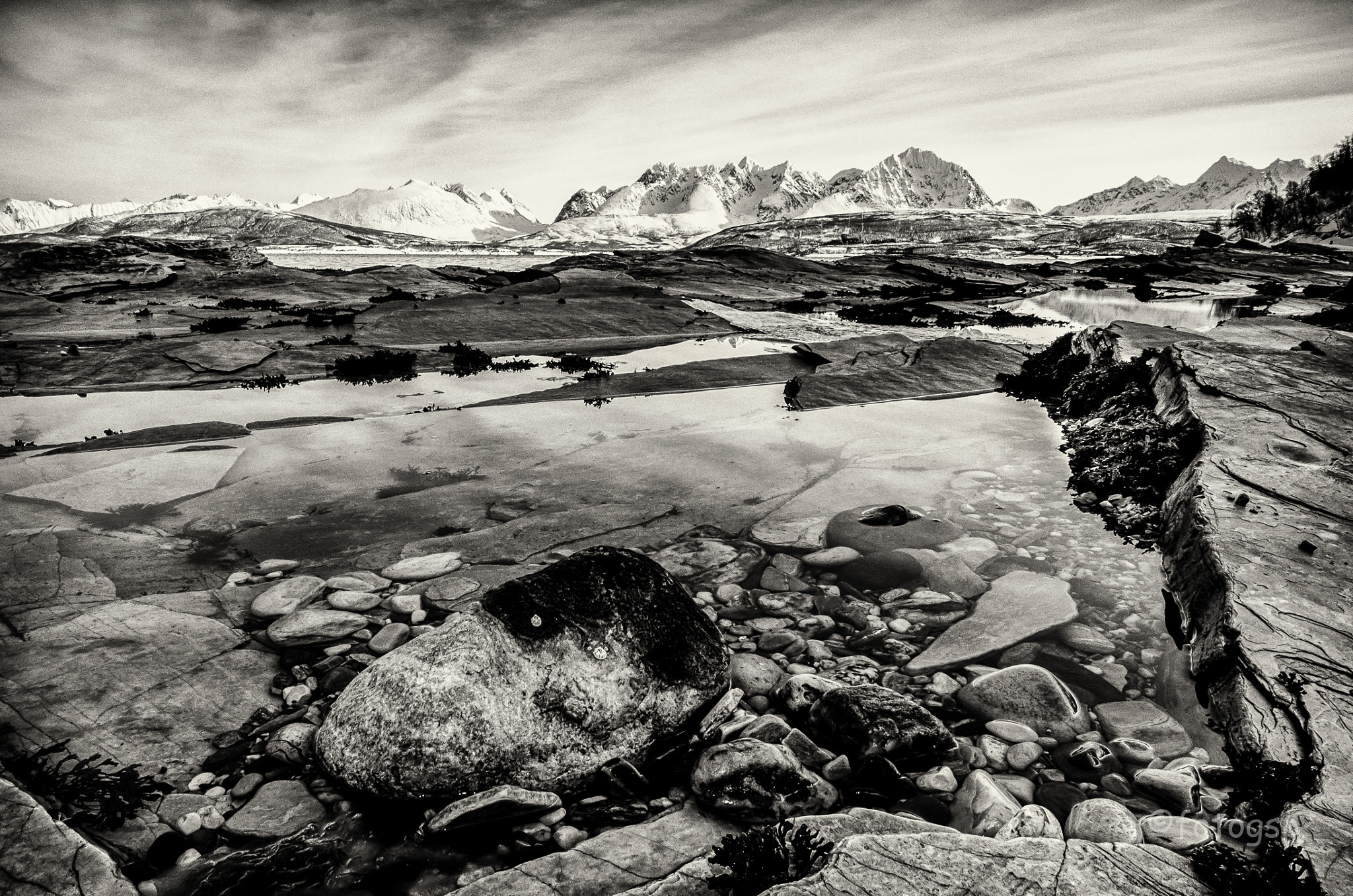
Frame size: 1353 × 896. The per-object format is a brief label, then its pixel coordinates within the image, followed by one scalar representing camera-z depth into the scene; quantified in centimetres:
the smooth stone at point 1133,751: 309
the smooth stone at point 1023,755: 308
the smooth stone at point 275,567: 465
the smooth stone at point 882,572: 471
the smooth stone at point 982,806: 271
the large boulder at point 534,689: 282
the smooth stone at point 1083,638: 396
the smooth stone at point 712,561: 475
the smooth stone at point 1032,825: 263
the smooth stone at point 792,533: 525
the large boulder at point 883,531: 521
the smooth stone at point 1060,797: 282
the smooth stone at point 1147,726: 313
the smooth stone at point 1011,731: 321
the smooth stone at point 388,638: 381
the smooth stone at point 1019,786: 289
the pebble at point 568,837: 265
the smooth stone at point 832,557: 493
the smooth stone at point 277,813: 265
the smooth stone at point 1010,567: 484
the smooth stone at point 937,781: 294
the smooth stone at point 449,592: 429
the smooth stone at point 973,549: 500
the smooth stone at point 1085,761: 302
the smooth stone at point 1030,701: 328
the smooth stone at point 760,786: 278
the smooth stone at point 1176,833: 251
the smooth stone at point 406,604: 423
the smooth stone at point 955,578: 460
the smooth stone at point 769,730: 320
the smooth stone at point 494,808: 266
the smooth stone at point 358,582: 446
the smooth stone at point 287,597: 411
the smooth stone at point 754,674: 362
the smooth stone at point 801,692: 341
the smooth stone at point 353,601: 421
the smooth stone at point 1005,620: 388
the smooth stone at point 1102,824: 257
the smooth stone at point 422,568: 462
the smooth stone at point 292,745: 300
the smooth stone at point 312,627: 386
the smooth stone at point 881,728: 307
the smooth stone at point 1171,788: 276
